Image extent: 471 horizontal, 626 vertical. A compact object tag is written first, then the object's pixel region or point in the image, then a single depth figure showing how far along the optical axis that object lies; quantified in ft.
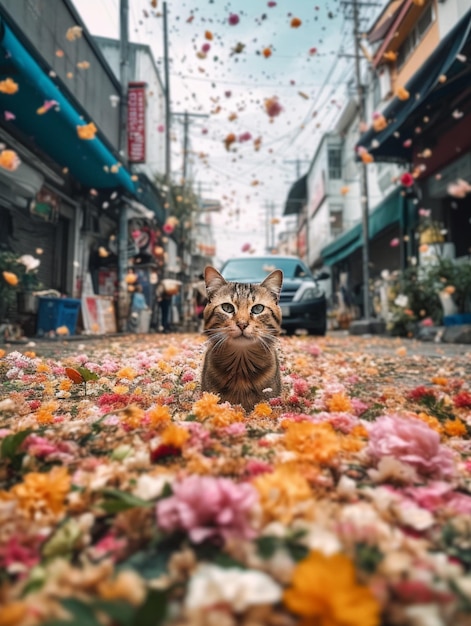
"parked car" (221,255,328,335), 29.37
